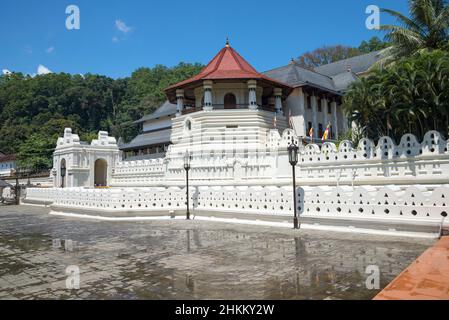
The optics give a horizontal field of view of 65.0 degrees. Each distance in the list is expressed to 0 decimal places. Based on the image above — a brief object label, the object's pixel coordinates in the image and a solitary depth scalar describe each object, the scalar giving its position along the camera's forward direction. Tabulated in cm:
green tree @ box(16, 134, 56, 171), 4775
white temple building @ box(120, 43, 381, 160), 2738
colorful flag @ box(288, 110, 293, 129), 2939
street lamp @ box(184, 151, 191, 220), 1416
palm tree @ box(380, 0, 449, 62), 1934
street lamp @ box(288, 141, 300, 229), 1084
